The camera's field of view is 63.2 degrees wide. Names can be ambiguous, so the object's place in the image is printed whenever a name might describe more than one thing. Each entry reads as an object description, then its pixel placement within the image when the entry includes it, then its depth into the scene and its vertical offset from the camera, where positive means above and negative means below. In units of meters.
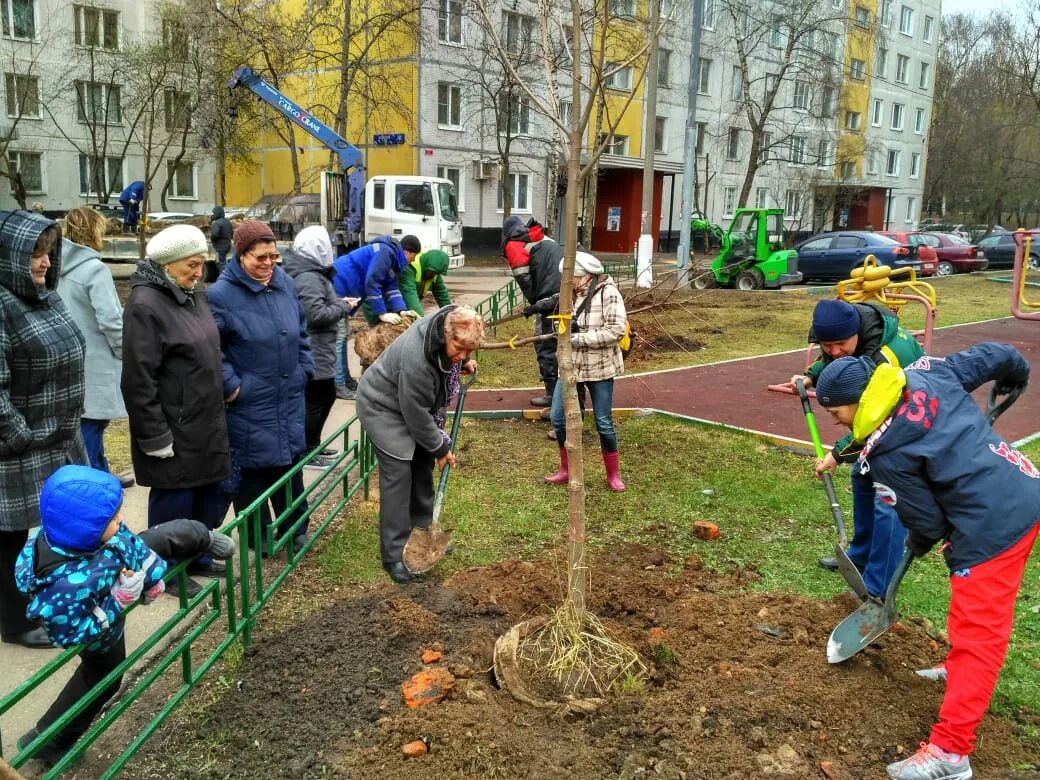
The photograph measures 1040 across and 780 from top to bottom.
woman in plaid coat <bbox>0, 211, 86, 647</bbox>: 3.03 -0.64
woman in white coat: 4.48 -0.60
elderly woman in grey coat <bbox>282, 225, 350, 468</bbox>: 5.65 -0.67
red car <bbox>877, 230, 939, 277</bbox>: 21.20 -0.41
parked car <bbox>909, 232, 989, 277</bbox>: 22.94 -0.56
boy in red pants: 2.53 -0.81
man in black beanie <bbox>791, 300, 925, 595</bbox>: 3.62 -0.53
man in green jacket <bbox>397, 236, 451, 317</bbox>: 7.50 -0.59
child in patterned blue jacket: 2.42 -1.05
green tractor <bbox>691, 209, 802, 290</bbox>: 19.17 -0.72
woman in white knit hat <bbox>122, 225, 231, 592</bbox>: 3.60 -0.75
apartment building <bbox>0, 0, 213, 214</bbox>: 26.83 +3.12
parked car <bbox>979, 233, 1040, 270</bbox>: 25.52 -0.43
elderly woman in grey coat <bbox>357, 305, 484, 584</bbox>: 3.78 -0.89
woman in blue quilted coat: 4.07 -0.73
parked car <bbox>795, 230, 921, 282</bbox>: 20.00 -0.53
